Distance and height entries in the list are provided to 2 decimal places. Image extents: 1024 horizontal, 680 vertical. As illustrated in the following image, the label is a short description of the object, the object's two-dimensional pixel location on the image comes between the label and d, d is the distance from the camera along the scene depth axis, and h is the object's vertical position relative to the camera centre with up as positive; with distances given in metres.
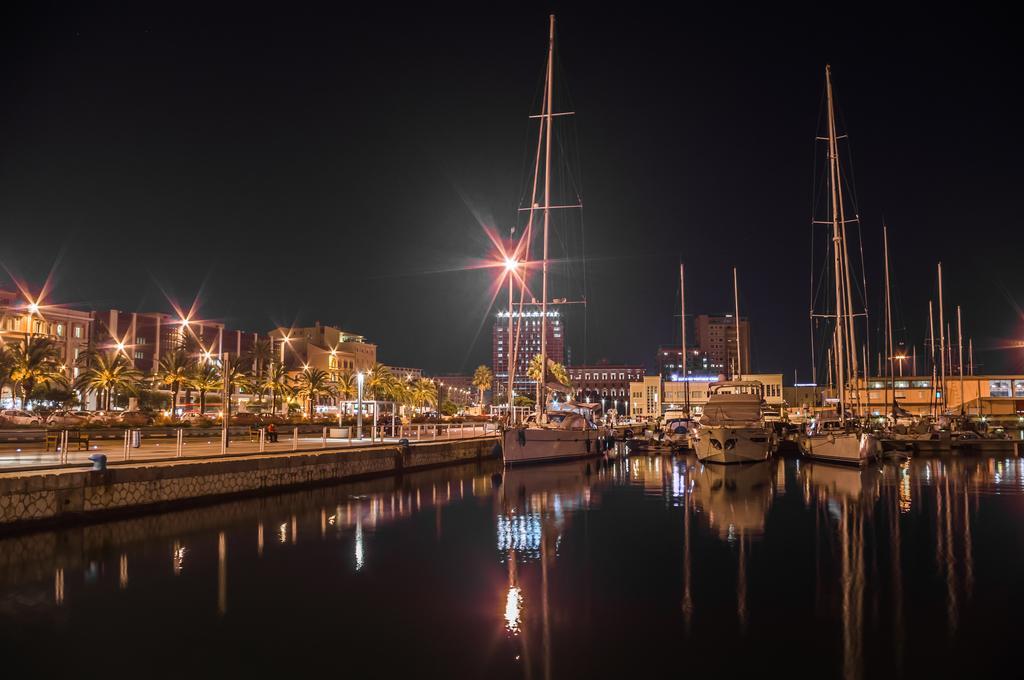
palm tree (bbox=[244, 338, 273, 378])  98.00 +4.54
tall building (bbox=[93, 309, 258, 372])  117.06 +8.89
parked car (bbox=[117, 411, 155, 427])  54.78 -2.27
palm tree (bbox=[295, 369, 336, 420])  92.12 +0.49
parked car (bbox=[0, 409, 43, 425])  58.94 -2.17
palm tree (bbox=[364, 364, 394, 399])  100.38 +0.87
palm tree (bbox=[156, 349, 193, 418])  69.94 +1.86
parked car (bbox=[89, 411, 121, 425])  54.47 -2.21
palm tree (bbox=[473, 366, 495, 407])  149.75 +1.75
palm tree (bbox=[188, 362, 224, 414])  75.50 +0.99
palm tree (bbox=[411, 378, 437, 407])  121.57 -0.80
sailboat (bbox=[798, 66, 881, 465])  48.41 +0.20
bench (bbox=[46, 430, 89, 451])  32.78 -2.20
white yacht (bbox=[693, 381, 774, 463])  49.56 -3.06
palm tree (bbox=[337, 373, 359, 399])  98.61 +0.11
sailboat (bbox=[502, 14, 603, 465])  47.72 -2.80
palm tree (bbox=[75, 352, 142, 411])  72.00 +1.43
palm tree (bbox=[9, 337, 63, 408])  63.47 +2.42
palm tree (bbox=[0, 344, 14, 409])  65.81 +2.12
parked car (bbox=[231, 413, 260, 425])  67.12 -2.76
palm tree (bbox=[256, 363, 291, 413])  87.81 +0.64
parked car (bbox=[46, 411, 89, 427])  52.37 -2.19
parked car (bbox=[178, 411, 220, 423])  61.44 -2.43
